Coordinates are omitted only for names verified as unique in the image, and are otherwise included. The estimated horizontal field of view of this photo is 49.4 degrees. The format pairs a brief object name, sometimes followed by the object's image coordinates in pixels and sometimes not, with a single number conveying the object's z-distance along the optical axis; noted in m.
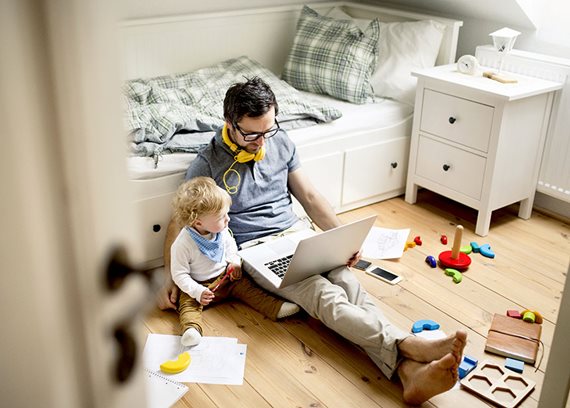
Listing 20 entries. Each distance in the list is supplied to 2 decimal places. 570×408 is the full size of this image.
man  1.72
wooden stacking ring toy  2.35
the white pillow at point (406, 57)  2.95
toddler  1.88
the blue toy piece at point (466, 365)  1.83
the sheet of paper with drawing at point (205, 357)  1.77
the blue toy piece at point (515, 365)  1.85
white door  0.37
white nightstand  2.51
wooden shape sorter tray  1.73
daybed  2.72
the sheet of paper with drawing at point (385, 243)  2.48
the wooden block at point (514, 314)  2.09
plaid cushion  2.92
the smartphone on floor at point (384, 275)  2.29
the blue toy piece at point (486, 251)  2.49
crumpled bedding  2.35
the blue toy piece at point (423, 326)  2.00
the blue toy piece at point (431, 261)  2.41
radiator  2.62
